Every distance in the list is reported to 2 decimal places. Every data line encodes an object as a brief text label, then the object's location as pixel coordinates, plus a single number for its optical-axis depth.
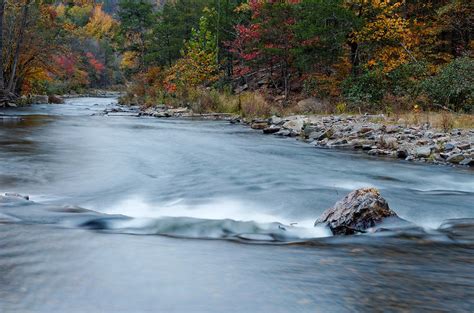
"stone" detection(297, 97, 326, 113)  19.20
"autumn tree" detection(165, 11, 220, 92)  28.91
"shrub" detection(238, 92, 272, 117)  19.20
